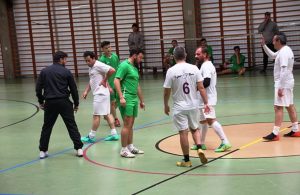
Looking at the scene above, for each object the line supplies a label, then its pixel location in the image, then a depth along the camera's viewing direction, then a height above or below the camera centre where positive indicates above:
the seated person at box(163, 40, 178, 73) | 22.94 -1.42
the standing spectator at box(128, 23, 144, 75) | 22.96 -0.42
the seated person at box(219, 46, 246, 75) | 21.67 -1.62
